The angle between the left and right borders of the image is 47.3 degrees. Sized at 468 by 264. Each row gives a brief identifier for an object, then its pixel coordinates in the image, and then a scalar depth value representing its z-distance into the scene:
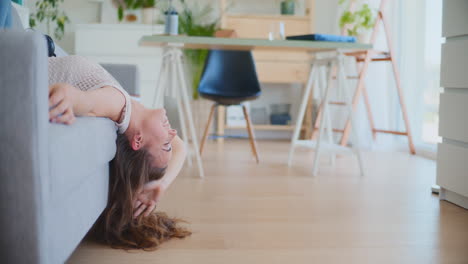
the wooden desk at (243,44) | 2.95
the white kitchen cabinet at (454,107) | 2.22
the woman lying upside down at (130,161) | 1.46
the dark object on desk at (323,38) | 3.10
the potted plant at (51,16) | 5.06
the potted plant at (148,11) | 5.10
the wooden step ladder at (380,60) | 4.25
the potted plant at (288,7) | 5.22
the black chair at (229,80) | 3.81
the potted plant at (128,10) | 5.14
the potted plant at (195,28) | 5.11
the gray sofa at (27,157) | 0.93
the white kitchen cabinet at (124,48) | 4.90
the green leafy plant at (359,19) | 4.34
